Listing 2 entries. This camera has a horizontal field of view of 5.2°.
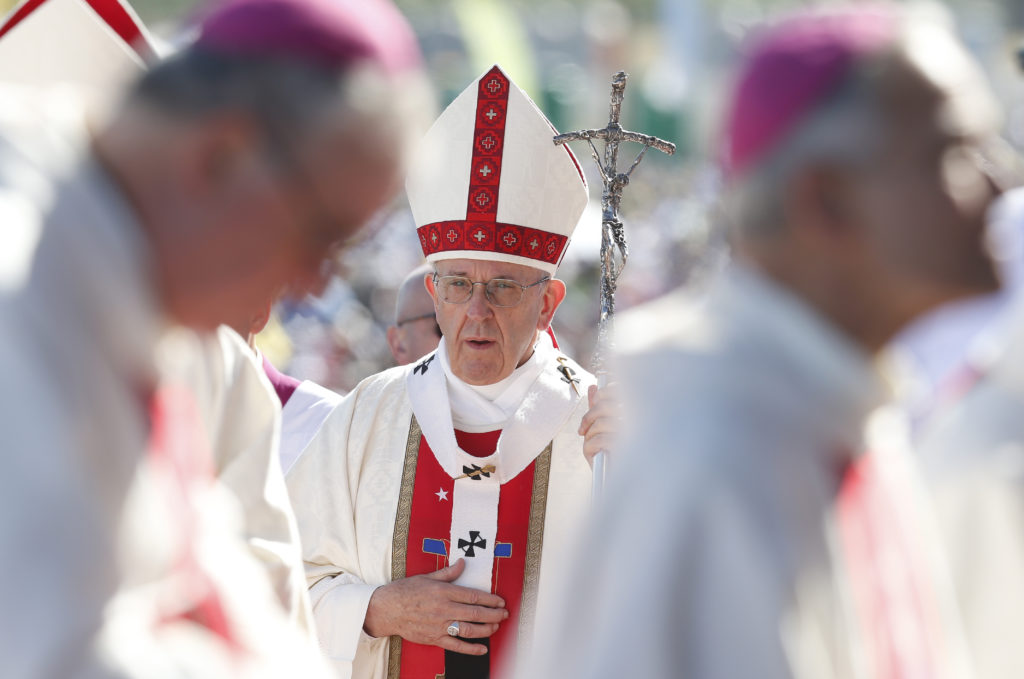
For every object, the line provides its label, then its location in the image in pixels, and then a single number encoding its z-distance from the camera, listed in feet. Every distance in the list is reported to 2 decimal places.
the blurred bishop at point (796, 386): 31.85
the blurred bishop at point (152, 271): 29.50
